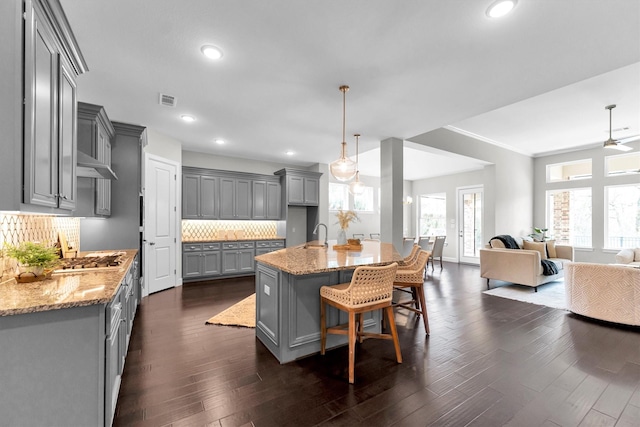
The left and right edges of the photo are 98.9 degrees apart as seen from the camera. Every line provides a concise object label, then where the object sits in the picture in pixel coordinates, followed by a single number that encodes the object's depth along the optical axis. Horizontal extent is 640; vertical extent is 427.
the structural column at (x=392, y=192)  4.87
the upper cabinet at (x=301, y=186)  6.73
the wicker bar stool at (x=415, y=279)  3.07
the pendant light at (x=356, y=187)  5.00
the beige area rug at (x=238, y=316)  3.42
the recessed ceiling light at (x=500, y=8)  1.91
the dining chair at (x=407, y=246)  6.43
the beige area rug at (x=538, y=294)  4.30
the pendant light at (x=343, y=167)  3.54
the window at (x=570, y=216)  6.91
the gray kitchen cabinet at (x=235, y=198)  6.17
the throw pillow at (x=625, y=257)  4.93
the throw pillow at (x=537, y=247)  6.10
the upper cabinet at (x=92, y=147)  2.94
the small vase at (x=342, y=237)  3.76
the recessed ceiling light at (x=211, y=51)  2.45
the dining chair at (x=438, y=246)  7.02
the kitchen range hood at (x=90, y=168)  2.37
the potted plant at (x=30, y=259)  1.79
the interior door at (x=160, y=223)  4.67
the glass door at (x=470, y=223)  8.48
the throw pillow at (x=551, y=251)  6.32
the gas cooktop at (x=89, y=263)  2.24
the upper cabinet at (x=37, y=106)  1.29
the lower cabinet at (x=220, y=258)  5.64
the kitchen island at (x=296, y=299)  2.48
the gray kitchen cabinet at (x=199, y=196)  5.72
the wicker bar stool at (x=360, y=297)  2.23
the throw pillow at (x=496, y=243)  5.62
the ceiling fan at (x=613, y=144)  4.39
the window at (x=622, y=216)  6.18
